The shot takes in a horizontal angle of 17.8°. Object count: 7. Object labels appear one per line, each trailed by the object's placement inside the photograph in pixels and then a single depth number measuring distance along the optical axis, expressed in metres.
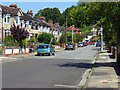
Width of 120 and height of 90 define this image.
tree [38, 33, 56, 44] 81.56
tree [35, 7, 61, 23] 184.25
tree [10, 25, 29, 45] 54.59
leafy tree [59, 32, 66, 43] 103.40
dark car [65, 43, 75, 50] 78.07
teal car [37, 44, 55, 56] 49.72
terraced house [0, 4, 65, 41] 63.78
